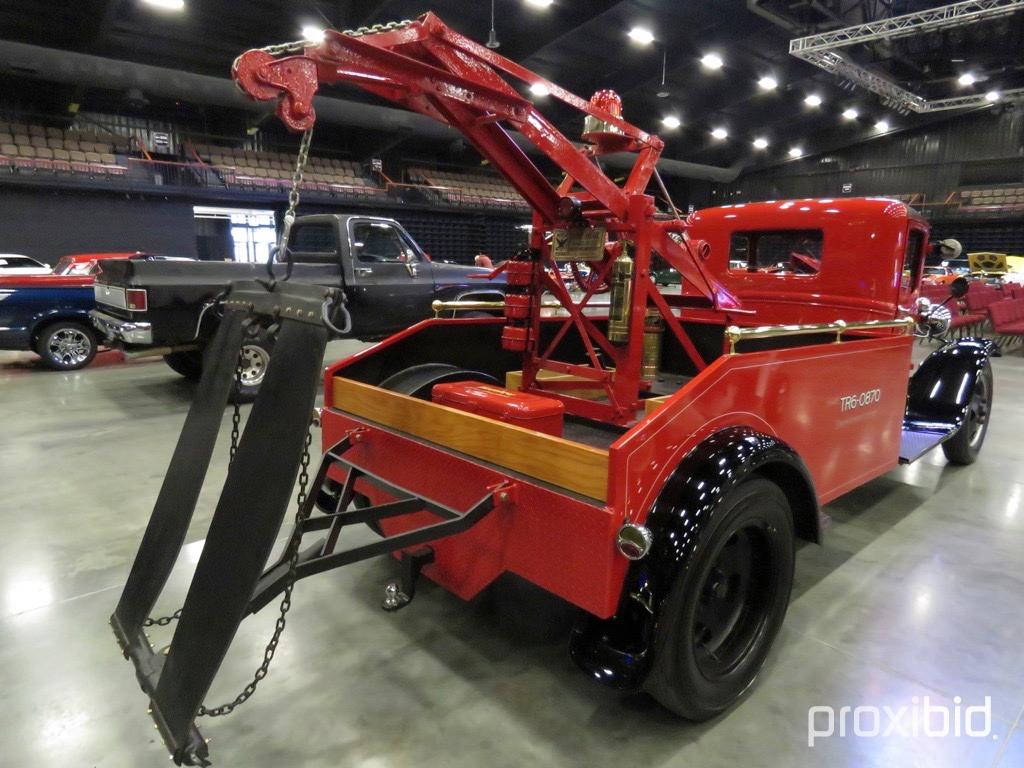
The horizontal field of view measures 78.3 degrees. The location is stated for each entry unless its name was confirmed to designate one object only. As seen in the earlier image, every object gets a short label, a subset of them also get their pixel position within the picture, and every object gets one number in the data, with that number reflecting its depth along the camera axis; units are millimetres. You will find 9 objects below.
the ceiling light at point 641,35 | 16469
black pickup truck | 5680
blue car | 7441
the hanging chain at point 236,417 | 1755
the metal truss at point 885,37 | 14258
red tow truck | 1574
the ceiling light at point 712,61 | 18422
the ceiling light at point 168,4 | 12414
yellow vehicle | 17750
